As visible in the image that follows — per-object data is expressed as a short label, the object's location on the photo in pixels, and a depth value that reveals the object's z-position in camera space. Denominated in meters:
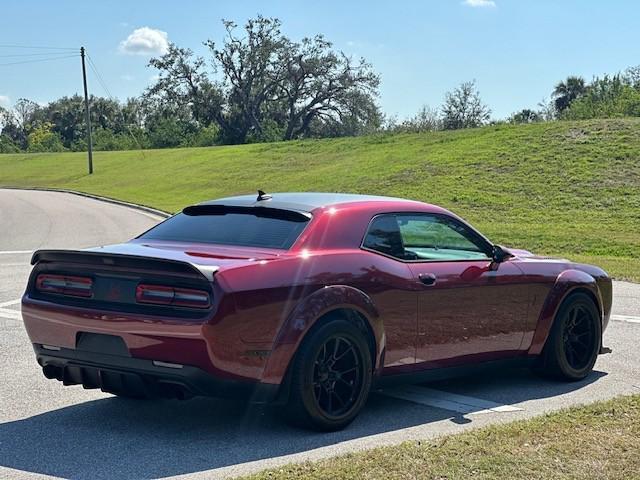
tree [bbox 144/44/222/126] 84.69
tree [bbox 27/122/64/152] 101.50
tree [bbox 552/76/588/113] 80.94
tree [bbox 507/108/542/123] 73.12
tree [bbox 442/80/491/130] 69.06
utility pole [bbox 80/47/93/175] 54.12
